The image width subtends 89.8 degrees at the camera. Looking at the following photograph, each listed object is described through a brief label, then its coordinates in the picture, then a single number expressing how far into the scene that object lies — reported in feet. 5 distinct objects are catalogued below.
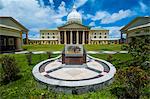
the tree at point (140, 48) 20.26
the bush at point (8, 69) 17.13
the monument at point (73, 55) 21.68
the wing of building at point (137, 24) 47.72
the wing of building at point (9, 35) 41.84
